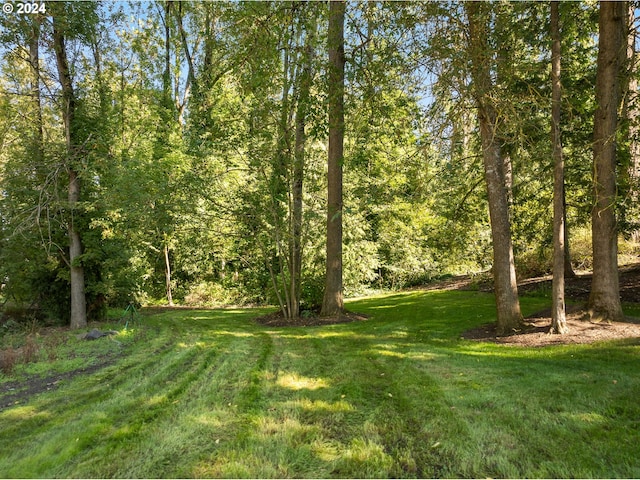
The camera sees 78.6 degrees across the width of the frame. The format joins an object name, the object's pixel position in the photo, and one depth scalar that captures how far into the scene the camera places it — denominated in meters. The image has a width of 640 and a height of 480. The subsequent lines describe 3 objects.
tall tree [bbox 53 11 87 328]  9.28
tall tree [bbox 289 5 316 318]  10.12
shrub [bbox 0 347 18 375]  5.34
